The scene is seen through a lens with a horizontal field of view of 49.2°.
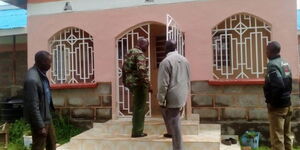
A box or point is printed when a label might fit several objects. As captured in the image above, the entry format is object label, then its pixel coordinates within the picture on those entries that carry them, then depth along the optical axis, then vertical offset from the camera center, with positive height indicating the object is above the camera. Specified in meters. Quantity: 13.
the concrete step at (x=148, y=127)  5.71 -0.95
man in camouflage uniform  5.13 -0.05
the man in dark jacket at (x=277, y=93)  4.61 -0.27
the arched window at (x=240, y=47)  6.57 +0.57
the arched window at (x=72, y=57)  7.37 +0.43
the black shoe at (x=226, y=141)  6.10 -1.27
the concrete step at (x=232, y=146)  5.82 -1.31
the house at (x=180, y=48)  6.43 +0.58
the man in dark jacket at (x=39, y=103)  3.84 -0.33
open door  5.71 +0.76
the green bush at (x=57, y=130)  6.88 -1.19
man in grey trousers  4.59 -0.23
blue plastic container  6.11 -1.25
